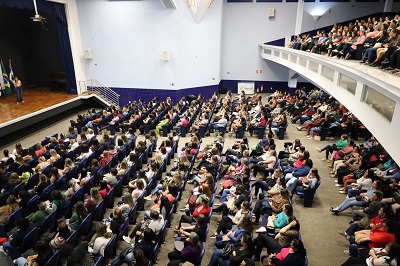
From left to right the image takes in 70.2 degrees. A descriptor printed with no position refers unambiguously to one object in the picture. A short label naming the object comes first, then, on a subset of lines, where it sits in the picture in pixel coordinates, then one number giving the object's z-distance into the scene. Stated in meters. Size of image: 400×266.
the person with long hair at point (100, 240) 4.23
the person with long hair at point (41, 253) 3.88
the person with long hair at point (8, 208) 5.00
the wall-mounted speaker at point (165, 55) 14.71
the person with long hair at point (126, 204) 5.18
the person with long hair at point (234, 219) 4.76
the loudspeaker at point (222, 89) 19.23
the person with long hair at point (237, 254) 3.87
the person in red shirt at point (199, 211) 5.07
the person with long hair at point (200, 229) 4.46
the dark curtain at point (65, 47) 13.79
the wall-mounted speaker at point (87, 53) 15.12
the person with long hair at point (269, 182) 5.98
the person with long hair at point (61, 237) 4.40
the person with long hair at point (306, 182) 5.98
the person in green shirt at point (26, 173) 6.37
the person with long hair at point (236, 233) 4.35
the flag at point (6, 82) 13.17
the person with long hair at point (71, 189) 5.75
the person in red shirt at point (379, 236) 4.19
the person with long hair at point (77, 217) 4.80
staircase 15.47
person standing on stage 12.41
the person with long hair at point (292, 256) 3.75
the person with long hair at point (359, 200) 5.28
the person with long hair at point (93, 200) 5.26
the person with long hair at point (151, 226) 4.56
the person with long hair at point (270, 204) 5.17
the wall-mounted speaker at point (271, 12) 17.31
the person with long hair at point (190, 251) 3.99
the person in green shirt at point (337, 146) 8.16
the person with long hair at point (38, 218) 4.88
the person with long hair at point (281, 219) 4.65
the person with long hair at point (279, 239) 4.29
